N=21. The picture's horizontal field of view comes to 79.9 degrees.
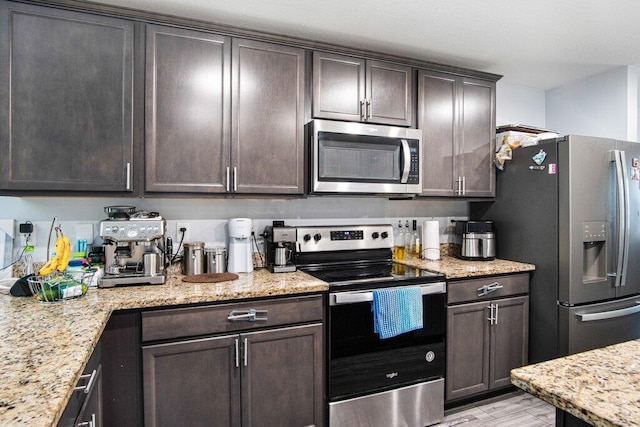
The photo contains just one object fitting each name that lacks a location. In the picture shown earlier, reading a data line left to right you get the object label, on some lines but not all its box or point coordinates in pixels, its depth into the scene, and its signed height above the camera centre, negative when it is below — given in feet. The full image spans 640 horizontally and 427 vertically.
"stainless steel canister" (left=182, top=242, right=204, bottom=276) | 7.30 -0.90
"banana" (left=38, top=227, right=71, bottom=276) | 5.53 -0.71
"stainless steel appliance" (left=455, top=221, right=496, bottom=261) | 9.32 -0.71
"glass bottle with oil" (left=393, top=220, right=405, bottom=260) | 9.78 -0.65
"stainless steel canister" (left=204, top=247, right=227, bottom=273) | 7.44 -0.95
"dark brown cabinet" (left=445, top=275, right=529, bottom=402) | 7.84 -2.68
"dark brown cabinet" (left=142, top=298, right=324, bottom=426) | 5.69 -2.60
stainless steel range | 6.72 -2.57
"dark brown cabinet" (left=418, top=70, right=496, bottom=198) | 8.78 +1.87
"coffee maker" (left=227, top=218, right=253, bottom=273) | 7.56 -0.71
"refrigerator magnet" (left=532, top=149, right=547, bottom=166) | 8.44 +1.22
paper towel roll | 9.24 -0.69
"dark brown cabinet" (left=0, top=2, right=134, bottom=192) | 5.82 +1.76
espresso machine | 6.28 -0.63
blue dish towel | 6.82 -1.80
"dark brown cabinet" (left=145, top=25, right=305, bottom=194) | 6.60 +1.77
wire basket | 5.32 -1.09
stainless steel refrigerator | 8.02 -0.63
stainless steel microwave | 7.45 +1.09
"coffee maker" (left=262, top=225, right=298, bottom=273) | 7.72 -0.76
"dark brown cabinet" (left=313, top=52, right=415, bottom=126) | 7.73 +2.57
